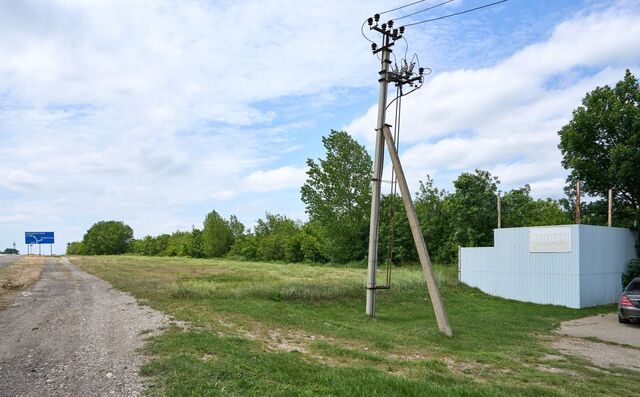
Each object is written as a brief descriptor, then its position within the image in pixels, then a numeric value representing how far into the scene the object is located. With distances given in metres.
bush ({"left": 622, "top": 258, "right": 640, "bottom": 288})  21.88
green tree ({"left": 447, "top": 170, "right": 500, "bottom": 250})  34.00
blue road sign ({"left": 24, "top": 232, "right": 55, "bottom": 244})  73.50
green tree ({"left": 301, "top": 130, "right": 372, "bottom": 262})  47.38
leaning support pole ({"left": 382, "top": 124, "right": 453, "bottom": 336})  12.37
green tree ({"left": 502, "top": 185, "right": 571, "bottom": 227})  35.97
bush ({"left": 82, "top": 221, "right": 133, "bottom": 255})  112.12
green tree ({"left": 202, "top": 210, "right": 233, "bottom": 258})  75.44
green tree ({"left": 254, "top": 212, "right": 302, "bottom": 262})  56.75
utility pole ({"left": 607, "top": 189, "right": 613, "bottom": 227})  23.10
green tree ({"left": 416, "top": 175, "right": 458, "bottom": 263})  39.19
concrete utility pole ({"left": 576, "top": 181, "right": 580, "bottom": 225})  22.29
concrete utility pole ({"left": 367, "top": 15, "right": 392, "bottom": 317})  14.96
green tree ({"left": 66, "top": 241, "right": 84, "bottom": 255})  116.67
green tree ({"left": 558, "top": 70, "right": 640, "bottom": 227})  23.97
